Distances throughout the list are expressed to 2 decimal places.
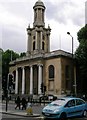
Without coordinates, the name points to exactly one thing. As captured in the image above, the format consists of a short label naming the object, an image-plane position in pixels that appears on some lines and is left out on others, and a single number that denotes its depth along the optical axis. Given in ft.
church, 97.69
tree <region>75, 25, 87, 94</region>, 84.14
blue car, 26.45
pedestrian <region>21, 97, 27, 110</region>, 46.60
